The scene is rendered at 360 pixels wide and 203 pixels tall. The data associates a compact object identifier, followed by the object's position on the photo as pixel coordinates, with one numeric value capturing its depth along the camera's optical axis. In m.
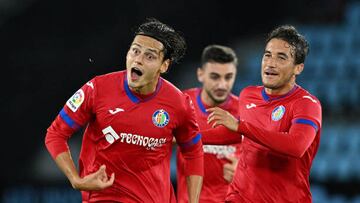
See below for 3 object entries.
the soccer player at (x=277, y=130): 11.02
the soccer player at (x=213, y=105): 14.49
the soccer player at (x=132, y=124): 10.61
